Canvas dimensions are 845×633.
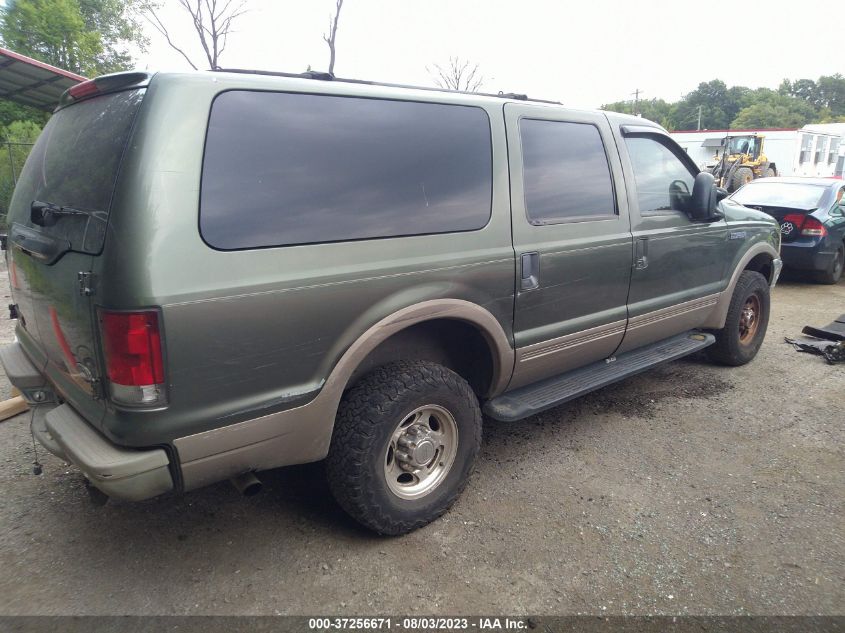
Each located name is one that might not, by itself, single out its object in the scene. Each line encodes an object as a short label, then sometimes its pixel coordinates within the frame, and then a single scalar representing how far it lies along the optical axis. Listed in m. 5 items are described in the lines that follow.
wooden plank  3.85
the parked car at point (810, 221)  8.16
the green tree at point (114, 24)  24.53
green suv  2.03
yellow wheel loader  21.28
